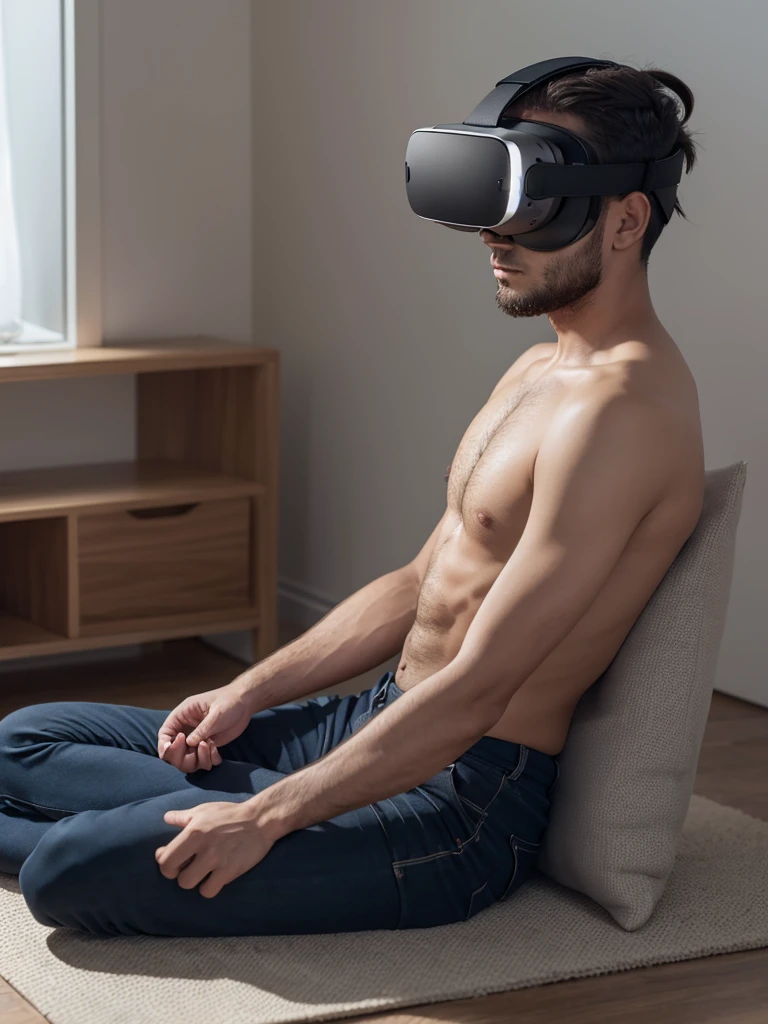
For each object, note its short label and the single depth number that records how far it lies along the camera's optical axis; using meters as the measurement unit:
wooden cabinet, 2.98
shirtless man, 1.68
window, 3.19
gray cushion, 1.84
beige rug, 1.66
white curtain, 3.20
